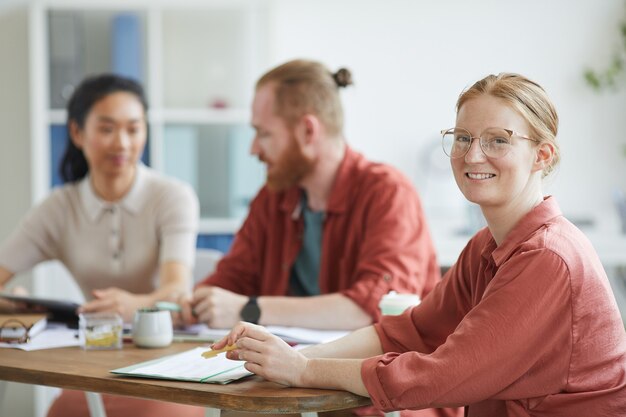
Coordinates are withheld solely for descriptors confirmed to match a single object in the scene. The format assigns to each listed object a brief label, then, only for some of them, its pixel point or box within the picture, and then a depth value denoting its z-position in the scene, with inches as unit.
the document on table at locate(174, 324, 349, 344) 112.6
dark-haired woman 146.5
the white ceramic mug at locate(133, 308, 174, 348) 110.6
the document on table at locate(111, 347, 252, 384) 97.0
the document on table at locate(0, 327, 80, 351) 112.6
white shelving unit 196.5
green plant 220.3
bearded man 128.4
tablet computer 122.8
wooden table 92.8
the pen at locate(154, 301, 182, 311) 119.3
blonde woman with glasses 91.3
